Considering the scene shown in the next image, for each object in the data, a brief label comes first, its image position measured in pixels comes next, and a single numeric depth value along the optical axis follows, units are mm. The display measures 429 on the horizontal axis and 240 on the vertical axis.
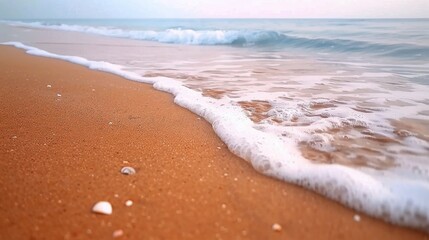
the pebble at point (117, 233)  384
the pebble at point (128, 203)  440
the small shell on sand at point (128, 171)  522
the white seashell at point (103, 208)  421
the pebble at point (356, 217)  431
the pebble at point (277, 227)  406
